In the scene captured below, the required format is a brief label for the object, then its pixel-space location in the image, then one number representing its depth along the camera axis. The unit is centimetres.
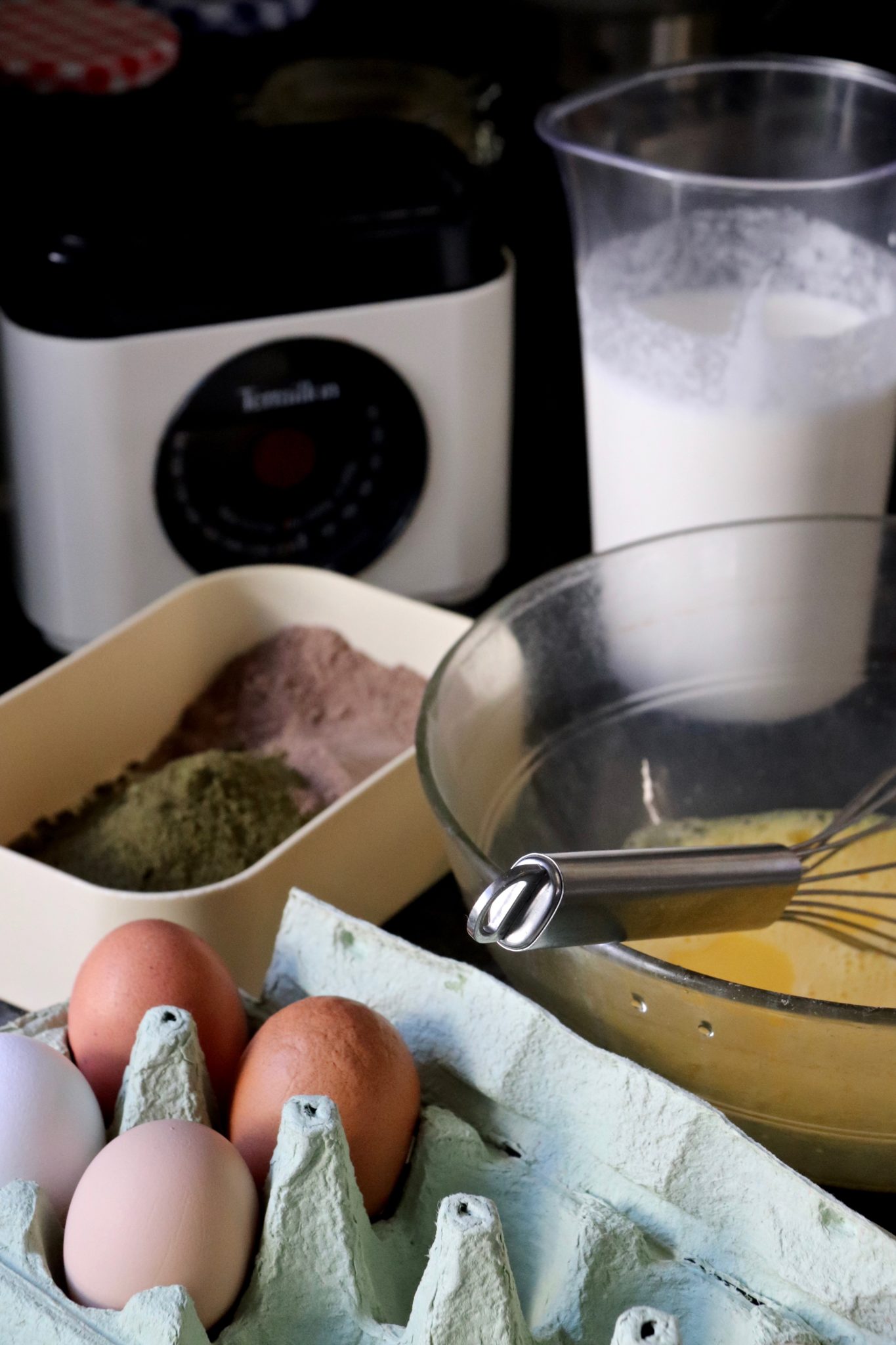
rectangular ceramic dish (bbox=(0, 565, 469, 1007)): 106
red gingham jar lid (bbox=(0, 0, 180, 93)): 126
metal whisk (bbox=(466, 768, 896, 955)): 94
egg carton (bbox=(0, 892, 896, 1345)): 92
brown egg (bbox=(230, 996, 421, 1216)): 97
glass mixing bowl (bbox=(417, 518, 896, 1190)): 112
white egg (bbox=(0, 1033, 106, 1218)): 95
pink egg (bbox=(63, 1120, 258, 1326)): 93
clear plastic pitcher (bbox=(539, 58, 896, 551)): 116
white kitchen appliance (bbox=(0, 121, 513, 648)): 118
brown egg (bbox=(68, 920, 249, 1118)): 99
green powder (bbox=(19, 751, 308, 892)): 109
